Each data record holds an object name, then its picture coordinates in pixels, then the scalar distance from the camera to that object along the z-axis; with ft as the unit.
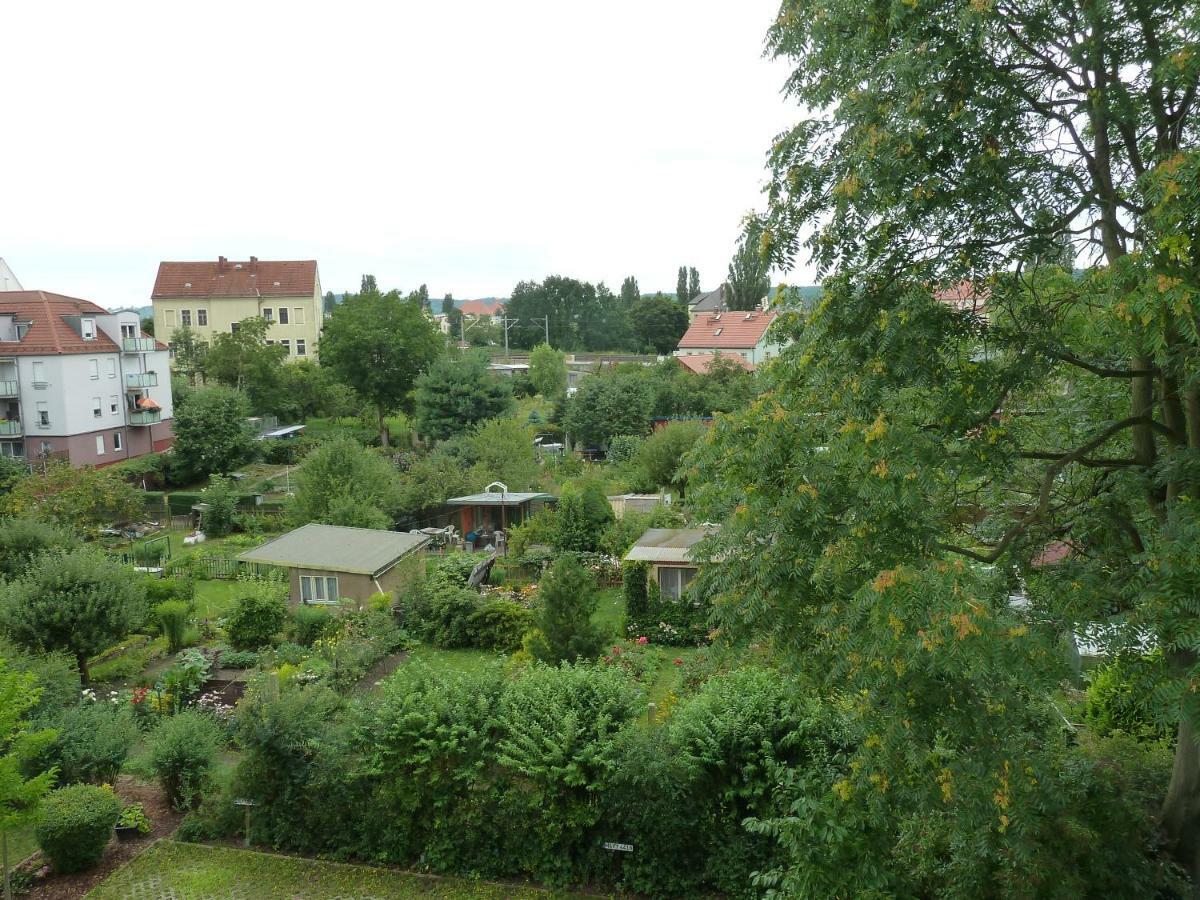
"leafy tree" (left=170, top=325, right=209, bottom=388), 195.29
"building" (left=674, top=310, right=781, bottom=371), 205.77
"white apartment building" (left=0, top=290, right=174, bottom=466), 126.82
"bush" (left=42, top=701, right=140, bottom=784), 40.65
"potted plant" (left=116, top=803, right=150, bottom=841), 38.88
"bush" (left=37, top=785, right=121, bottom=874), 35.86
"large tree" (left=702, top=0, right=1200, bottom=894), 21.07
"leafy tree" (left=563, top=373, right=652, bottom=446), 148.25
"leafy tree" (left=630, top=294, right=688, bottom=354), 307.58
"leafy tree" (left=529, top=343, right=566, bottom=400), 209.87
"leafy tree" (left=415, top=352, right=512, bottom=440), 140.15
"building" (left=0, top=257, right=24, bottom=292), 174.70
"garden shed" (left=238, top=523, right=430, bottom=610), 70.28
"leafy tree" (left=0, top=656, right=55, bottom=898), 31.04
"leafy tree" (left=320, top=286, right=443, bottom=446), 161.48
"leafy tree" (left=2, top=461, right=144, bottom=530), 90.74
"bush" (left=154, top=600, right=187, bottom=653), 64.75
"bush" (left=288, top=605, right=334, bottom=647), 64.28
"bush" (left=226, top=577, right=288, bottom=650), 63.36
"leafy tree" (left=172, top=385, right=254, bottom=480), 127.65
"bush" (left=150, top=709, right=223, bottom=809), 40.24
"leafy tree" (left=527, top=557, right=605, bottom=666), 52.34
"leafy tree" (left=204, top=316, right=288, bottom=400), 165.58
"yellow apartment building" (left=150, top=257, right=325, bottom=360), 218.38
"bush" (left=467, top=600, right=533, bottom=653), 64.54
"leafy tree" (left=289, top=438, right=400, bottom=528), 87.25
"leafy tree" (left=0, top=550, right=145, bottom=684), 53.52
